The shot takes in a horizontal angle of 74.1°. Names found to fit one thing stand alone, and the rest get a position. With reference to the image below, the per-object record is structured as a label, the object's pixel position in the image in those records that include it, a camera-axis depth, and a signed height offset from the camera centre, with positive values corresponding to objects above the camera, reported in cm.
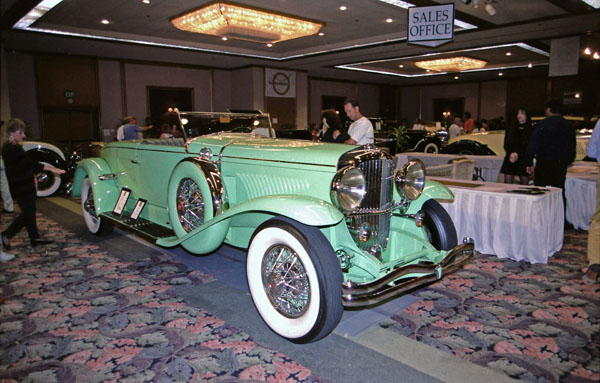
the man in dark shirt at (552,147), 490 -10
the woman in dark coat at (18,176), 423 -38
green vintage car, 228 -56
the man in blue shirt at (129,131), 862 +21
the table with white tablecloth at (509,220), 396 -85
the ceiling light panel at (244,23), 770 +245
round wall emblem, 1497 +216
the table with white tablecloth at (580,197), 528 -78
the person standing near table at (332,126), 566 +20
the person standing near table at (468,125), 1330 +47
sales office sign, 596 +175
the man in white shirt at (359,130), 530 +13
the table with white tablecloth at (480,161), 705 -41
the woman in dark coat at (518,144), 598 -8
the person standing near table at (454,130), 1156 +26
